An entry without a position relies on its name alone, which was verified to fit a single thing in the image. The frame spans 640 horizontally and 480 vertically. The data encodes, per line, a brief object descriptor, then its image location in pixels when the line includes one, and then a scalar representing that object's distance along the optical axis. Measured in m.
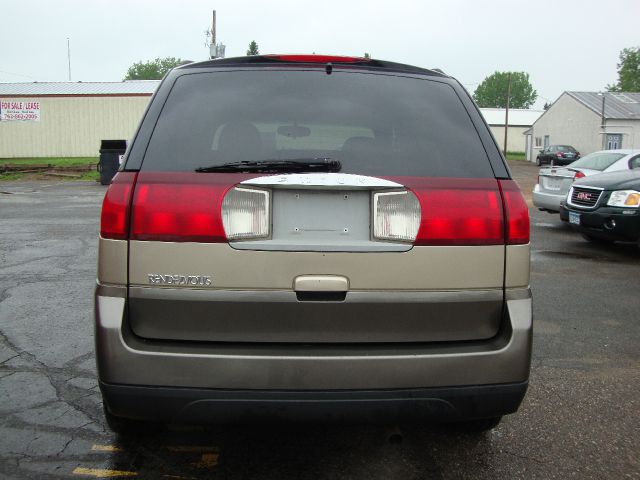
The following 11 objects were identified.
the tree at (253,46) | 66.69
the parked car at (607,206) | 8.08
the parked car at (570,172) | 10.70
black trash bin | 21.36
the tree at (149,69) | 124.31
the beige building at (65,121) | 37.59
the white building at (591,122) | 43.44
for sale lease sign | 37.62
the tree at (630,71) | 85.19
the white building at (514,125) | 71.88
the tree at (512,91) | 133.38
